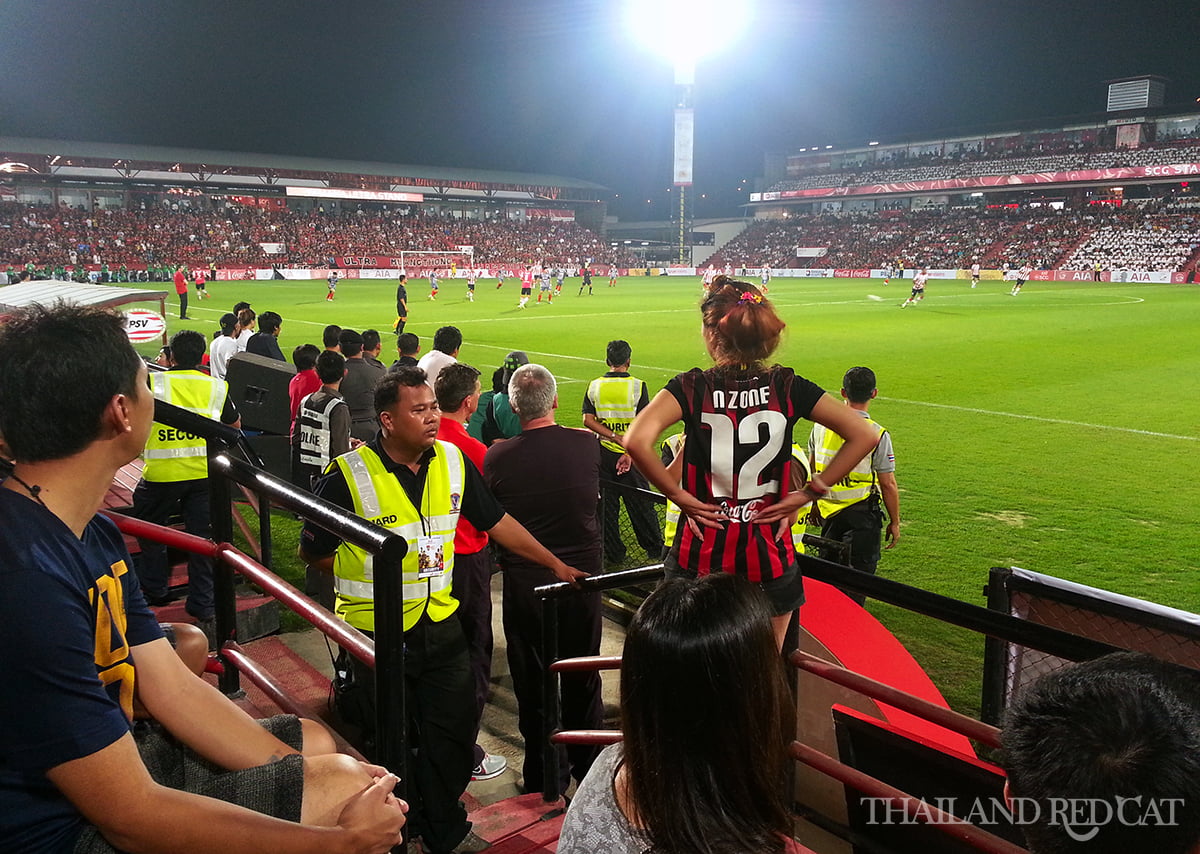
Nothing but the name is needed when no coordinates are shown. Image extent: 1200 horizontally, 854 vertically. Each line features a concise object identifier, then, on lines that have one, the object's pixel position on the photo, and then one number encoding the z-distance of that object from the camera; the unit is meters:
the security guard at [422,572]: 3.54
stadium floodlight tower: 67.50
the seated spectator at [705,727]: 1.43
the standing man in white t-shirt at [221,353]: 11.83
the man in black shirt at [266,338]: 12.12
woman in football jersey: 3.34
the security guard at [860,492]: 6.24
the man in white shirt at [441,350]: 8.96
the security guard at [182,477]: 5.59
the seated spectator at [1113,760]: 1.20
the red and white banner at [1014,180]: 63.59
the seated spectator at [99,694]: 1.51
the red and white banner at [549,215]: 90.87
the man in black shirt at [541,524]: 4.58
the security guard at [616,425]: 7.95
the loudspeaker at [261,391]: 9.82
